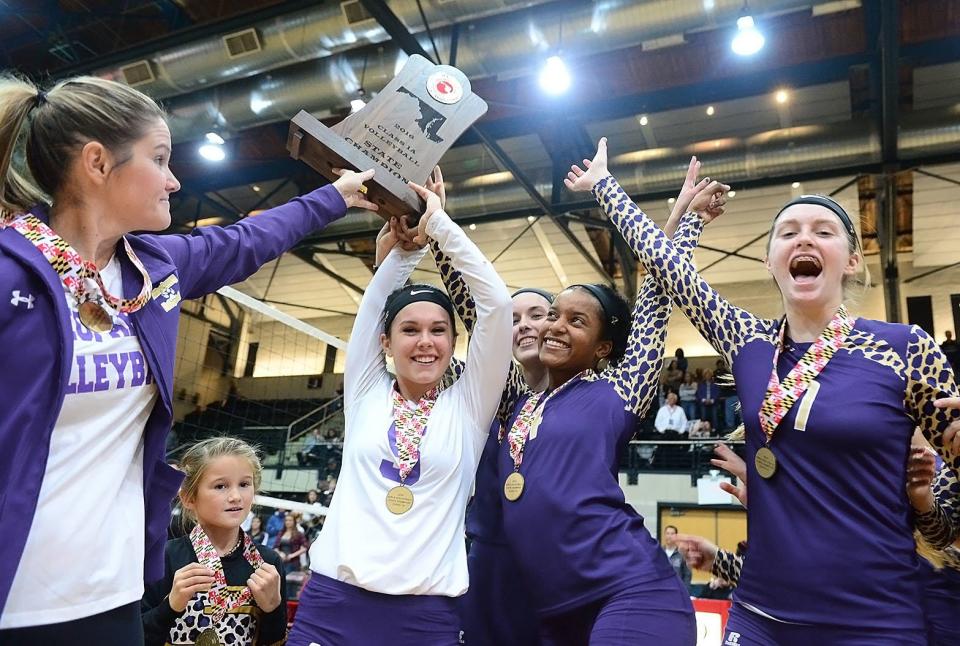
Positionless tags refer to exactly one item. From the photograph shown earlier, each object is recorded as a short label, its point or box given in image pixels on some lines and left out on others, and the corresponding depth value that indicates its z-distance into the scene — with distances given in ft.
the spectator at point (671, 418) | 41.27
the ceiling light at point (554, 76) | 24.08
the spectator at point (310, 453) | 46.09
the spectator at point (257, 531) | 38.34
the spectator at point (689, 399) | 42.97
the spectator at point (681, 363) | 48.03
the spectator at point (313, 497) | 38.52
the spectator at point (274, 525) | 39.52
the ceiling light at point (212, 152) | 31.53
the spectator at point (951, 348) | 40.19
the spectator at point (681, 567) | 27.20
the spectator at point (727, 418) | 38.66
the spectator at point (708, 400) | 42.16
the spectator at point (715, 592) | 25.89
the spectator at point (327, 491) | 37.91
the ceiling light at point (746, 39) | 22.15
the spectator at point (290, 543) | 35.57
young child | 8.66
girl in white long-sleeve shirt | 6.73
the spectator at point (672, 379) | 46.55
